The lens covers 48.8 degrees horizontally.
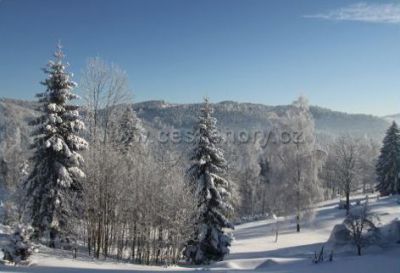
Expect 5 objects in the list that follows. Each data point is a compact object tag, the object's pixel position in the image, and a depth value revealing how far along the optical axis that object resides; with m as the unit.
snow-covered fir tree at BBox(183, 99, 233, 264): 28.08
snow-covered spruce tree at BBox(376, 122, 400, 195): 55.31
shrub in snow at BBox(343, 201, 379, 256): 24.89
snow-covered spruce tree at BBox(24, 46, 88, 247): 24.48
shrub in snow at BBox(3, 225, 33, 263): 15.03
